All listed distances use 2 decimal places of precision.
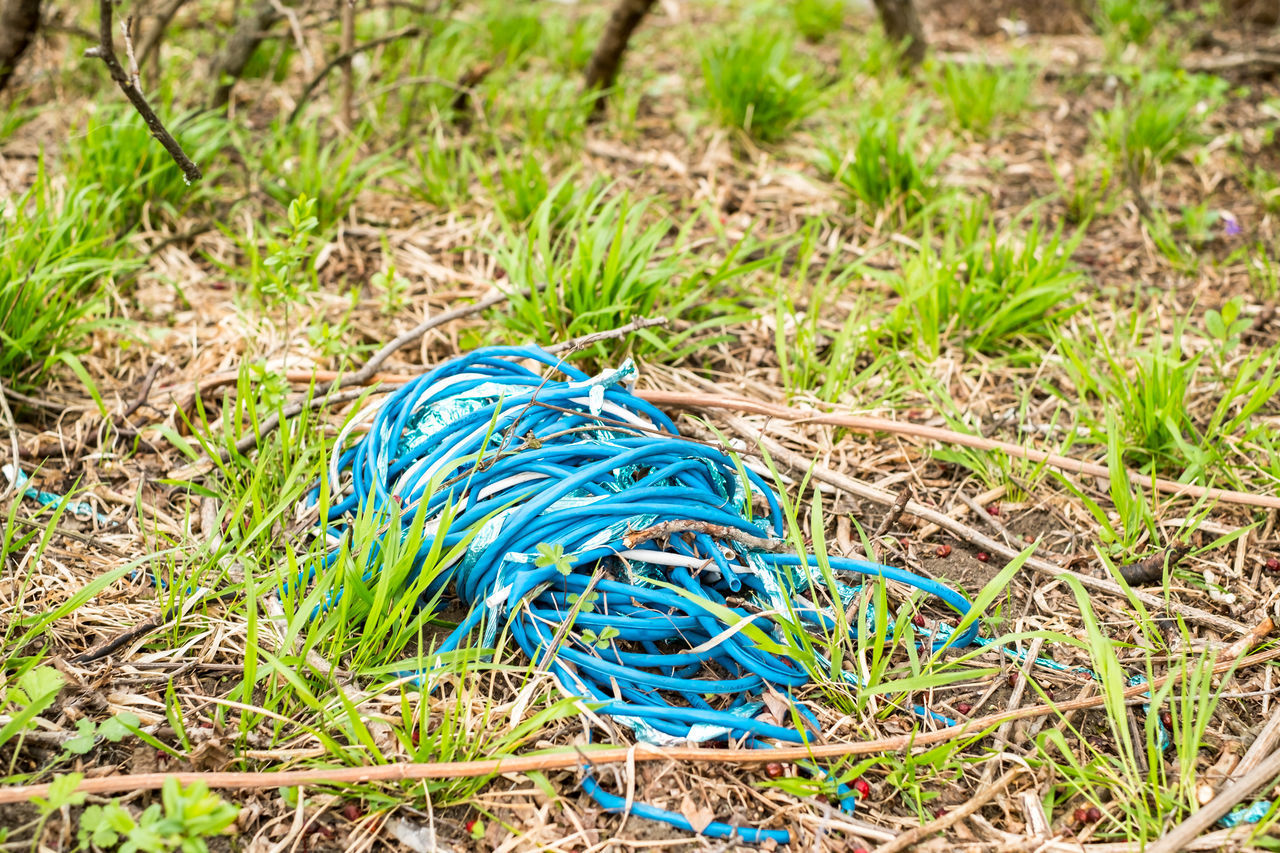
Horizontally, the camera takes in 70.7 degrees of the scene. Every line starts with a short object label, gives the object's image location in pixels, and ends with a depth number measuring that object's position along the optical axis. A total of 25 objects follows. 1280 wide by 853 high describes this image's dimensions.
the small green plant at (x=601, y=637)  1.52
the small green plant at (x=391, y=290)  2.41
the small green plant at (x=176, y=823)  1.18
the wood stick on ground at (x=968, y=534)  1.79
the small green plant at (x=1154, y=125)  3.19
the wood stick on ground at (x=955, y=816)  1.37
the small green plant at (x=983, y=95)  3.55
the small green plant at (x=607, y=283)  2.29
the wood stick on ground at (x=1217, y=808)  1.32
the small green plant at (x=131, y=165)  2.62
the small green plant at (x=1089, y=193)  3.07
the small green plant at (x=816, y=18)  4.56
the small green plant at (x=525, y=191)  2.78
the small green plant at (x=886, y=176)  2.91
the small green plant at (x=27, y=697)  1.29
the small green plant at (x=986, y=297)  2.44
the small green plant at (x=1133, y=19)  4.37
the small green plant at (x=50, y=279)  2.09
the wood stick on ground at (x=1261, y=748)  1.49
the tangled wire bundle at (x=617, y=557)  1.51
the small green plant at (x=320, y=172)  2.77
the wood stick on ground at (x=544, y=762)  1.30
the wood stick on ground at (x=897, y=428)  2.01
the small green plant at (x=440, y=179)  2.93
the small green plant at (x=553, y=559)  1.48
